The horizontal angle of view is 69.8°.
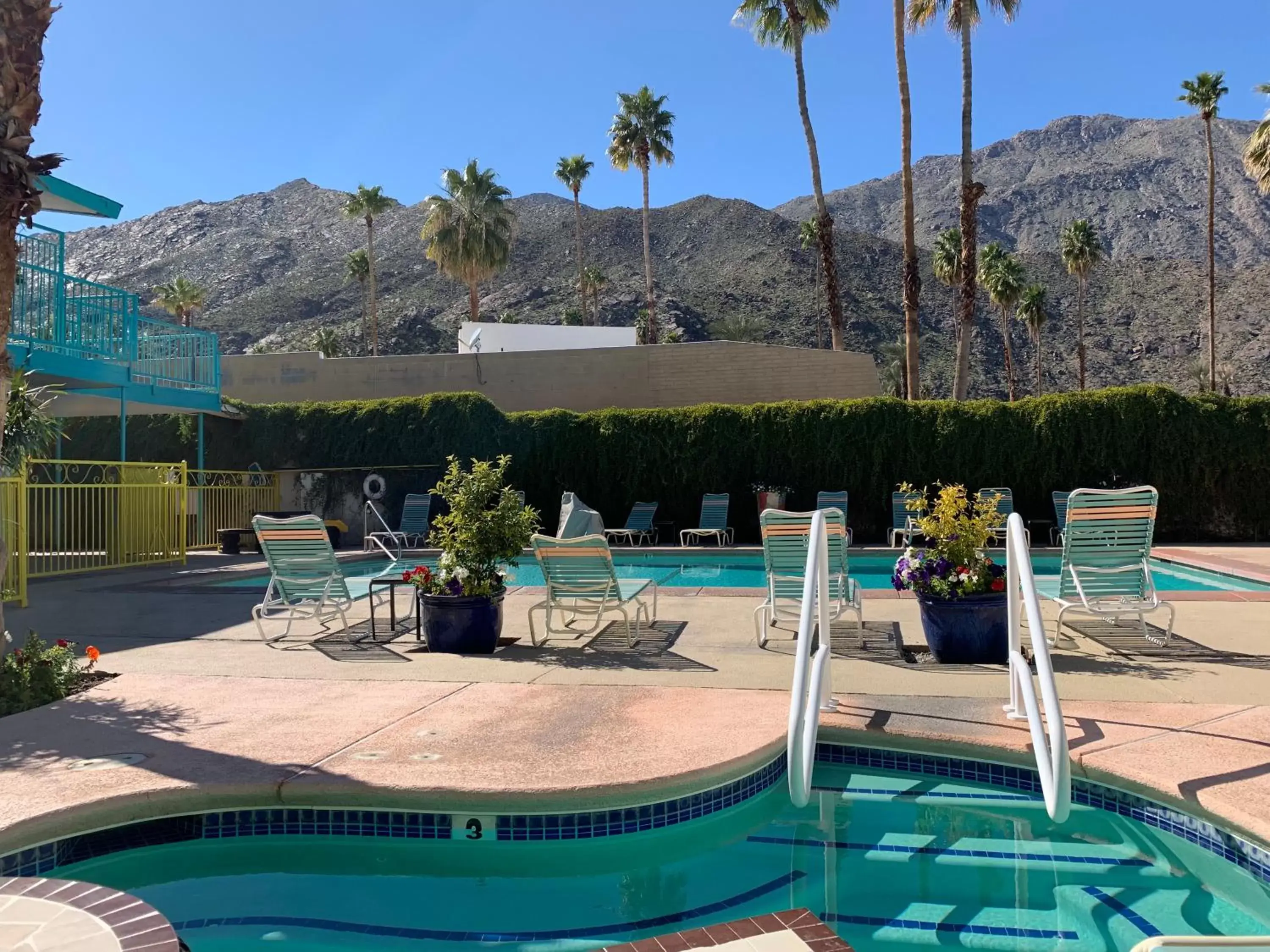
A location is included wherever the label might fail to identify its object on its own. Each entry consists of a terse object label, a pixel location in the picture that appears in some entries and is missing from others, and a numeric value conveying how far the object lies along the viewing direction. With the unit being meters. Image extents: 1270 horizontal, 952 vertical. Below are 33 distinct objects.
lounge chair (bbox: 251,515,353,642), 6.90
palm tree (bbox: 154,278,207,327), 43.62
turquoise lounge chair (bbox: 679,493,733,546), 17.17
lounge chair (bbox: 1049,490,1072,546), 15.52
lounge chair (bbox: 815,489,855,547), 16.56
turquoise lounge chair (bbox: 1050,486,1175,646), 6.11
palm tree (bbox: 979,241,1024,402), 43.97
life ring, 19.14
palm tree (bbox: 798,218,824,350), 47.75
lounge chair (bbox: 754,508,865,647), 6.74
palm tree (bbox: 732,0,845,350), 21.97
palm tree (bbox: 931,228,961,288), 41.66
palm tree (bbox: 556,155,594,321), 41.28
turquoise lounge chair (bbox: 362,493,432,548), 17.12
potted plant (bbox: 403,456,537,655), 6.45
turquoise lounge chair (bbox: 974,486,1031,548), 15.59
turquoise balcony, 11.75
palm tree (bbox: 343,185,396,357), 39.47
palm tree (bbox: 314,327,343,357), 47.38
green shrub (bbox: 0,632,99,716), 4.94
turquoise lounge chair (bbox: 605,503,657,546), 17.36
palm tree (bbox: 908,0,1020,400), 19.50
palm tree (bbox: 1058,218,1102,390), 43.28
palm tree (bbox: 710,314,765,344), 60.56
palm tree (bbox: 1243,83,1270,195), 21.73
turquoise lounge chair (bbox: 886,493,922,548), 15.73
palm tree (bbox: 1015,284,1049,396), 48.44
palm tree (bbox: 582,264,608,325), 56.62
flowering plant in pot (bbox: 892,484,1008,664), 5.68
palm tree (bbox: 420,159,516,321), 32.75
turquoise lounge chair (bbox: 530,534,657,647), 6.49
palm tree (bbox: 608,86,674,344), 32.91
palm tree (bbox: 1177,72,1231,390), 31.45
